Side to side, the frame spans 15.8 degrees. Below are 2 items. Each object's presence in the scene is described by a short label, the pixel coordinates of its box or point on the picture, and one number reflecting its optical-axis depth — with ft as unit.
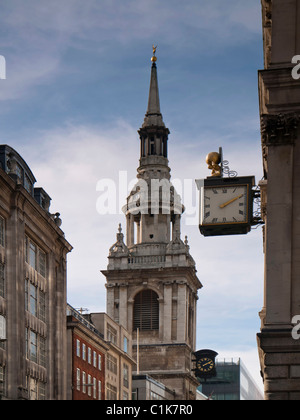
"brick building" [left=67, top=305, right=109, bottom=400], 360.28
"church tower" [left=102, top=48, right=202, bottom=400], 558.56
